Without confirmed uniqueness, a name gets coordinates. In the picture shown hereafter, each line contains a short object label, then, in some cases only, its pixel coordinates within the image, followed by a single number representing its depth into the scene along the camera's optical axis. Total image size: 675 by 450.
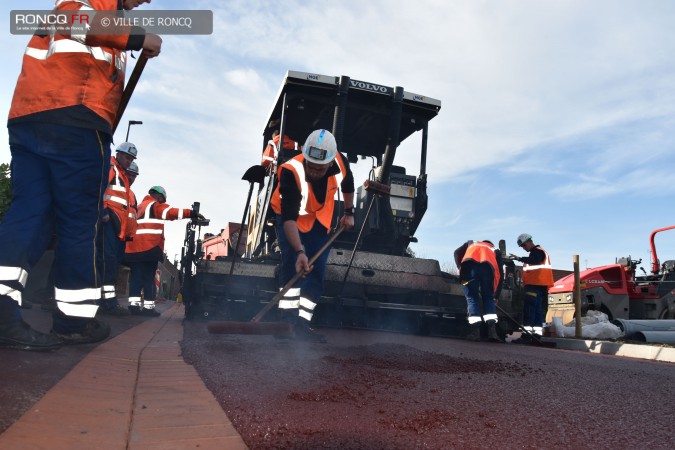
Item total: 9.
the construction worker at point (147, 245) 6.57
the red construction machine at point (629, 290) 9.99
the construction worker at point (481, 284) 6.46
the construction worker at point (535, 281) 7.83
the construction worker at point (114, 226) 5.54
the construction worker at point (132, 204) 6.13
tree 12.73
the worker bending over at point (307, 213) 4.11
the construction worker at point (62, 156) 2.54
